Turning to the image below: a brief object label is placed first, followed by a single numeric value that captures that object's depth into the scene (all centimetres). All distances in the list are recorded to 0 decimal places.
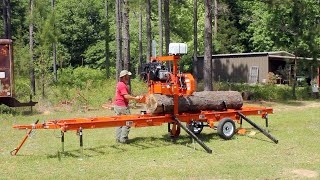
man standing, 1075
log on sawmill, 1065
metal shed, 3594
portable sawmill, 992
